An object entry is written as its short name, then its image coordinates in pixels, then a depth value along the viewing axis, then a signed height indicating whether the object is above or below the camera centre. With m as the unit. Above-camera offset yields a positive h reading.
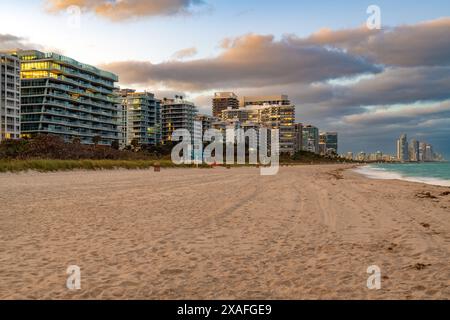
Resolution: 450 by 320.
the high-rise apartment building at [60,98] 119.31 +18.82
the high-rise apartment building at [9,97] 113.12 +17.96
